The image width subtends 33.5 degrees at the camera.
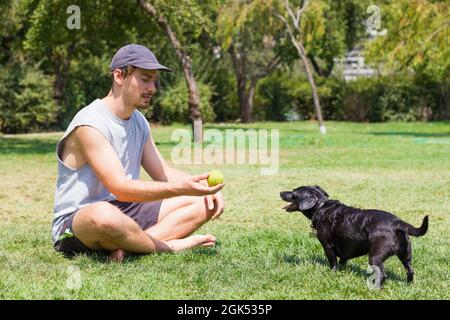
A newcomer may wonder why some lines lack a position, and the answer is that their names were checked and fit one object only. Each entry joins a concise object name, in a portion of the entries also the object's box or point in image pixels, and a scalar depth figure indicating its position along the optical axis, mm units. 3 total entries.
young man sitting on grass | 5215
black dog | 4695
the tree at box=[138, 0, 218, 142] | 18281
